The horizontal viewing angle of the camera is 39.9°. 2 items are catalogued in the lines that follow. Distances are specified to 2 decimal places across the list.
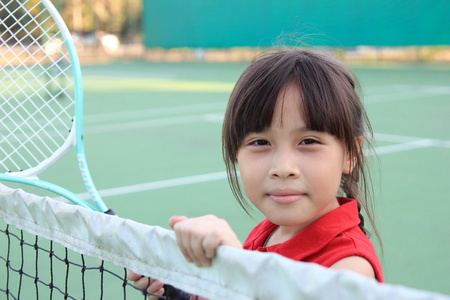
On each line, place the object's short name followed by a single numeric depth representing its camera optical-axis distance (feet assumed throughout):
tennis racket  5.53
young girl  3.46
